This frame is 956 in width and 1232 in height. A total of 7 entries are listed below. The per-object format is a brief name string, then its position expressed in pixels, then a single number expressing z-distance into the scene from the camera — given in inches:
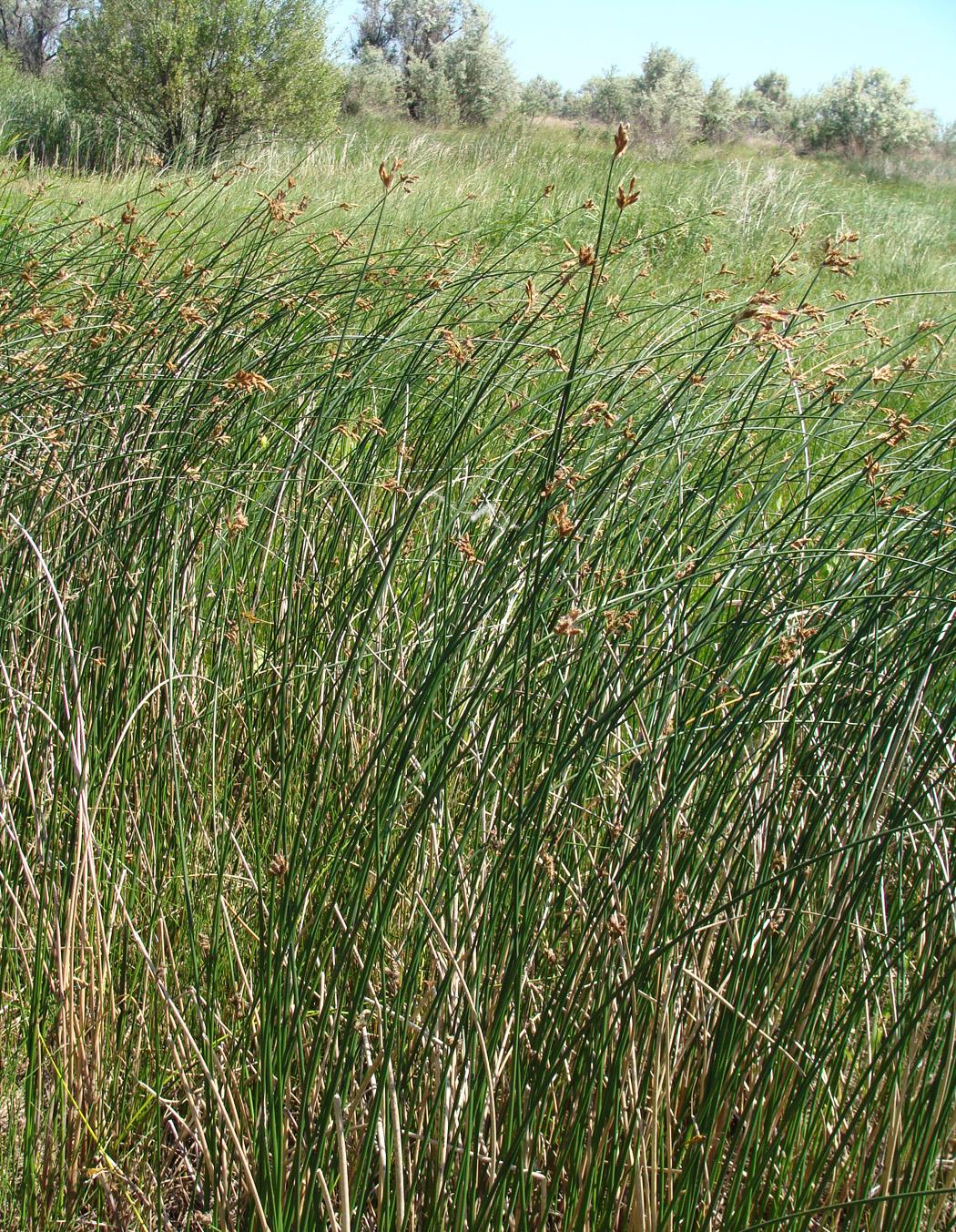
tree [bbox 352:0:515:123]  728.3
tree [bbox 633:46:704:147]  611.6
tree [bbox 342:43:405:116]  727.1
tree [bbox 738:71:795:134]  997.8
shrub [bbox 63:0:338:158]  475.2
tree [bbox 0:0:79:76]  1154.0
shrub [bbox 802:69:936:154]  813.9
